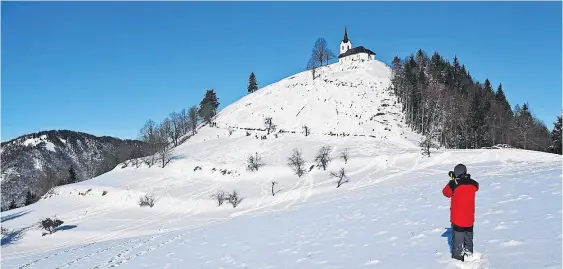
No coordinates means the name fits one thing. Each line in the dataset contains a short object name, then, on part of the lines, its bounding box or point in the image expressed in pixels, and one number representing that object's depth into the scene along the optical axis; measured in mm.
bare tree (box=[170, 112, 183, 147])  91875
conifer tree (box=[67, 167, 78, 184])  82925
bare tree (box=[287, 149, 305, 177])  53888
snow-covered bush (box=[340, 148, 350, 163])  54881
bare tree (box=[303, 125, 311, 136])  79844
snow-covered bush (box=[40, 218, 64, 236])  41625
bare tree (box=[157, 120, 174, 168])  66562
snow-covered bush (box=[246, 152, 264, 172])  58781
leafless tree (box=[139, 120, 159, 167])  67750
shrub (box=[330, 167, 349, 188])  44438
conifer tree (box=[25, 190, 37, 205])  75356
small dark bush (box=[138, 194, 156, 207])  48756
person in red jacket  8492
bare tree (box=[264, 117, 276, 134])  87562
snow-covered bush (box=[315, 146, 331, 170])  54312
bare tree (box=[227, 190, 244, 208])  45000
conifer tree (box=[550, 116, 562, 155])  58375
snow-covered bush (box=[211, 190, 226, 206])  46281
